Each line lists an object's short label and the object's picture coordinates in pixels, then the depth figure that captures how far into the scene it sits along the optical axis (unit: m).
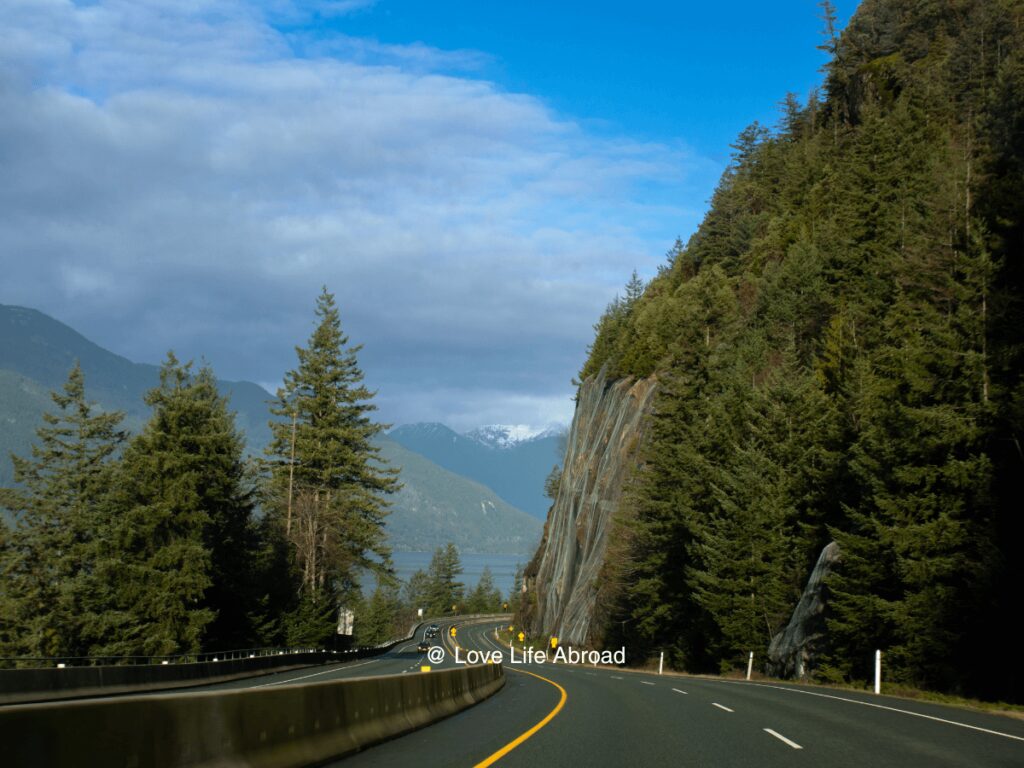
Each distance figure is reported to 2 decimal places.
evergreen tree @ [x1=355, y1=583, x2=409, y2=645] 150.25
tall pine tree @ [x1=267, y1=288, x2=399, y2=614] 67.19
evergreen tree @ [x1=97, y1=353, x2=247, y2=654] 47.88
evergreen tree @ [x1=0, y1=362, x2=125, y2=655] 51.81
